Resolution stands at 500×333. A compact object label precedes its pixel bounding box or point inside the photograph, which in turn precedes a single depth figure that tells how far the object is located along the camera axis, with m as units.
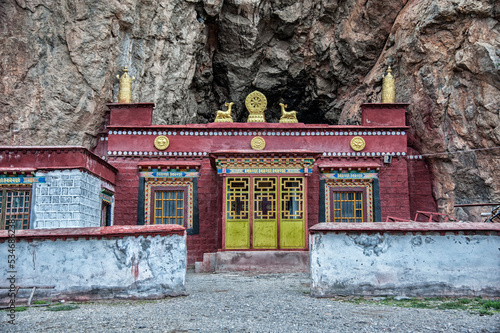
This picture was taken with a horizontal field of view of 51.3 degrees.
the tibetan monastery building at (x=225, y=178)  12.69
